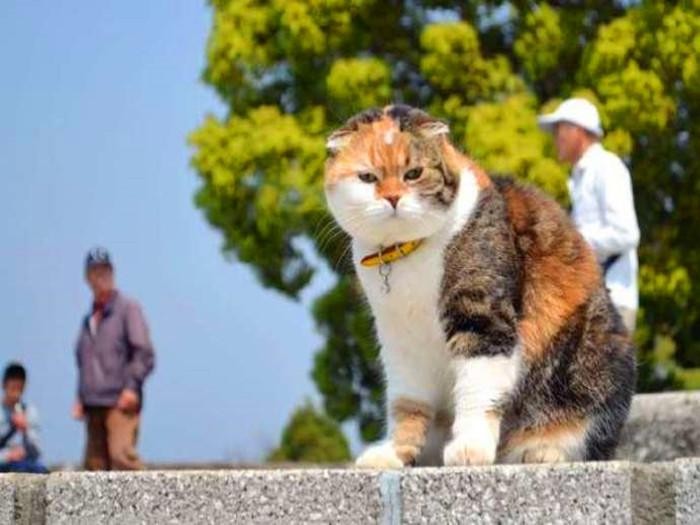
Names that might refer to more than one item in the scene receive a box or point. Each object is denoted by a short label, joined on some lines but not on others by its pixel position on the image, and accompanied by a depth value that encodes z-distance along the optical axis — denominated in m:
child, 11.25
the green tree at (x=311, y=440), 20.30
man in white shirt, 7.93
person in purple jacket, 12.27
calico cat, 4.96
